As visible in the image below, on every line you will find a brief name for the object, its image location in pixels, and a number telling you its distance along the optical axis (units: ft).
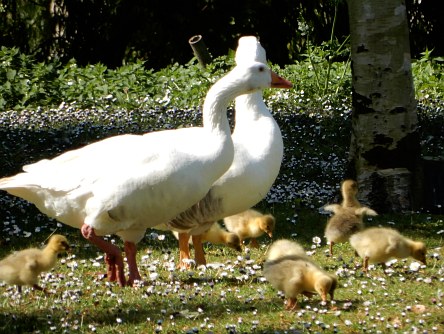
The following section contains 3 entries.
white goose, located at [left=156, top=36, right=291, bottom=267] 56.34
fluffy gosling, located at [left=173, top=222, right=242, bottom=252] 59.11
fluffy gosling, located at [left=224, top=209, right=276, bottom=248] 60.64
